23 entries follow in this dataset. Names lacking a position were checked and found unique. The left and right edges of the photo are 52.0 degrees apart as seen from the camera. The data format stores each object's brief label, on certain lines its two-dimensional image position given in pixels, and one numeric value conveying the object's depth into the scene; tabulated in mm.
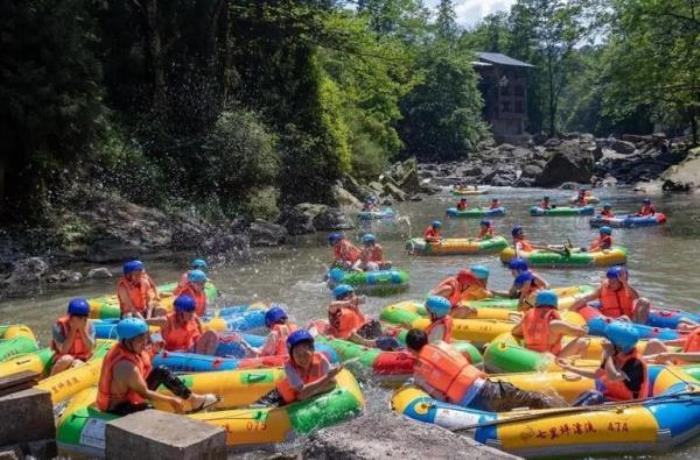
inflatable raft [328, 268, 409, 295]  14469
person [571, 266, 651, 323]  9948
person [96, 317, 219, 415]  6535
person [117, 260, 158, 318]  10633
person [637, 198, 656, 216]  22773
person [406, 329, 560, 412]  7082
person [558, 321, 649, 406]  6832
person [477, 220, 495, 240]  19092
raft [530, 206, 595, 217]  26203
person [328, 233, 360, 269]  15297
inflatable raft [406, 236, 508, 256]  18500
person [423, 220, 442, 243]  18594
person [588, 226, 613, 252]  16562
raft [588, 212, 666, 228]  22203
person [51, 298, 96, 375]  8477
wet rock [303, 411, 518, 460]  4363
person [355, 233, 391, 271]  15102
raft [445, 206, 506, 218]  27219
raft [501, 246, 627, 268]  16203
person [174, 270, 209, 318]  10805
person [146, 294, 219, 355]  9051
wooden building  63281
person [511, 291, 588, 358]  8438
